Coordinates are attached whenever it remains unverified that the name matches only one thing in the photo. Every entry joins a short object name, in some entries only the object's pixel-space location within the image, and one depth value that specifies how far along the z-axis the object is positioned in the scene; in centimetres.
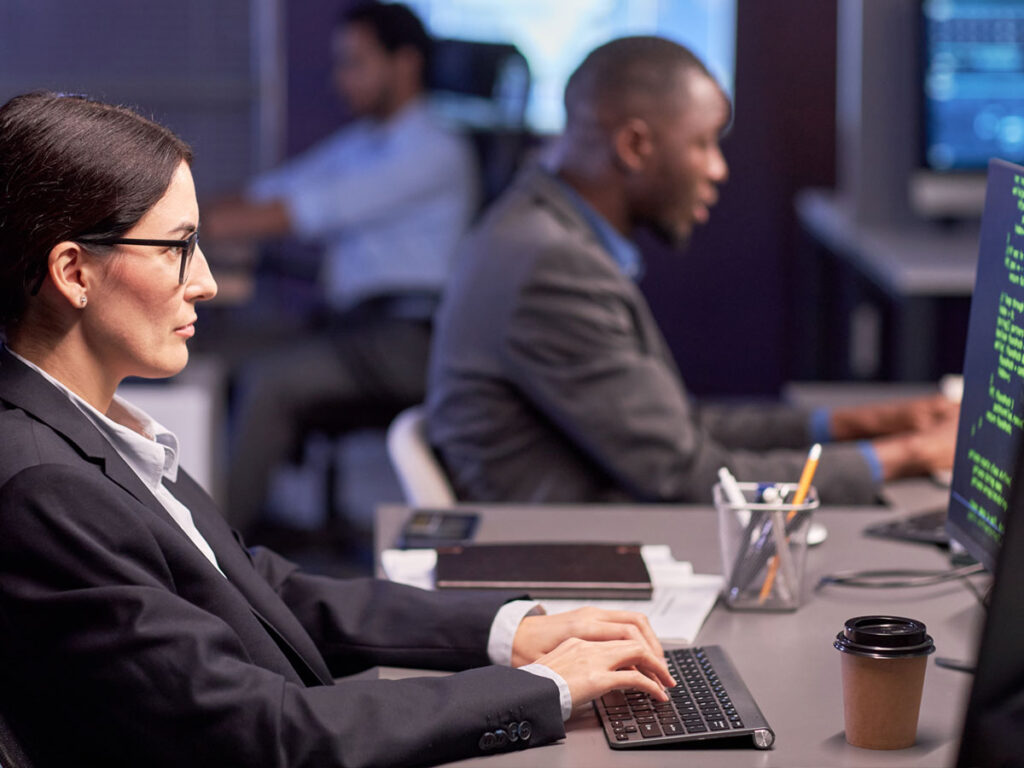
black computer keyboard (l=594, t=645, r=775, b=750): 220
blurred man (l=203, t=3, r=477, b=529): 562
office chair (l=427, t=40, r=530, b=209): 595
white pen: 258
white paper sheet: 253
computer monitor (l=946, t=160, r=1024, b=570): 240
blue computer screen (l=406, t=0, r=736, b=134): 775
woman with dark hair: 208
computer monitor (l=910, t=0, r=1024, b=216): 560
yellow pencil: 258
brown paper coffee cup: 218
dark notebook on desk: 260
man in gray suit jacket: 317
